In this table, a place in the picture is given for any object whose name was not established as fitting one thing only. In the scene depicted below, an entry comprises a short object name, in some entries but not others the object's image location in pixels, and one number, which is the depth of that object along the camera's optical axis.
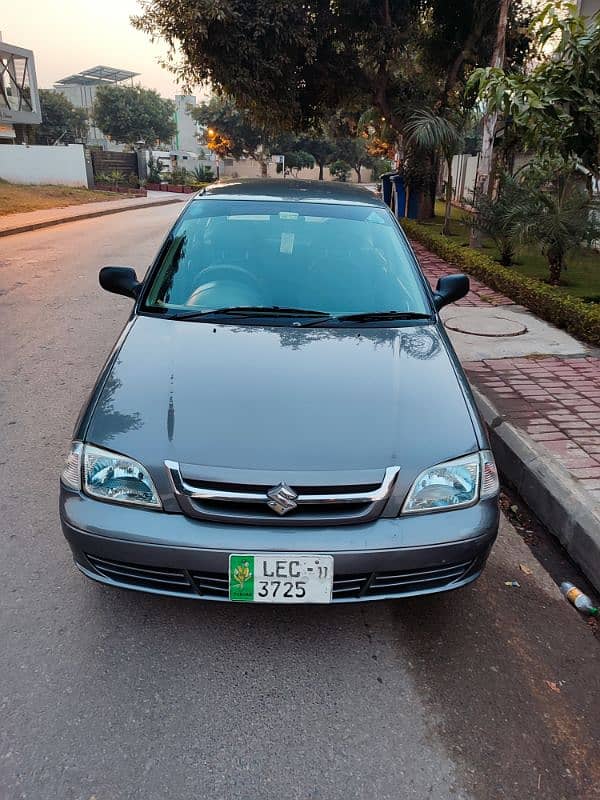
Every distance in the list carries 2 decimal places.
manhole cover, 6.44
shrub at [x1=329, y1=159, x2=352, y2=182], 62.72
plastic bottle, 2.73
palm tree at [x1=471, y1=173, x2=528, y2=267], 8.17
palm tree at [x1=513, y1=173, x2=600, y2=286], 7.42
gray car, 2.11
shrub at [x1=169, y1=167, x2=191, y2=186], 40.53
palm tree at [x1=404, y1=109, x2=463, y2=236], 13.08
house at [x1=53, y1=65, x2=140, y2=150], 67.75
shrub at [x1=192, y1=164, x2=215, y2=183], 43.00
